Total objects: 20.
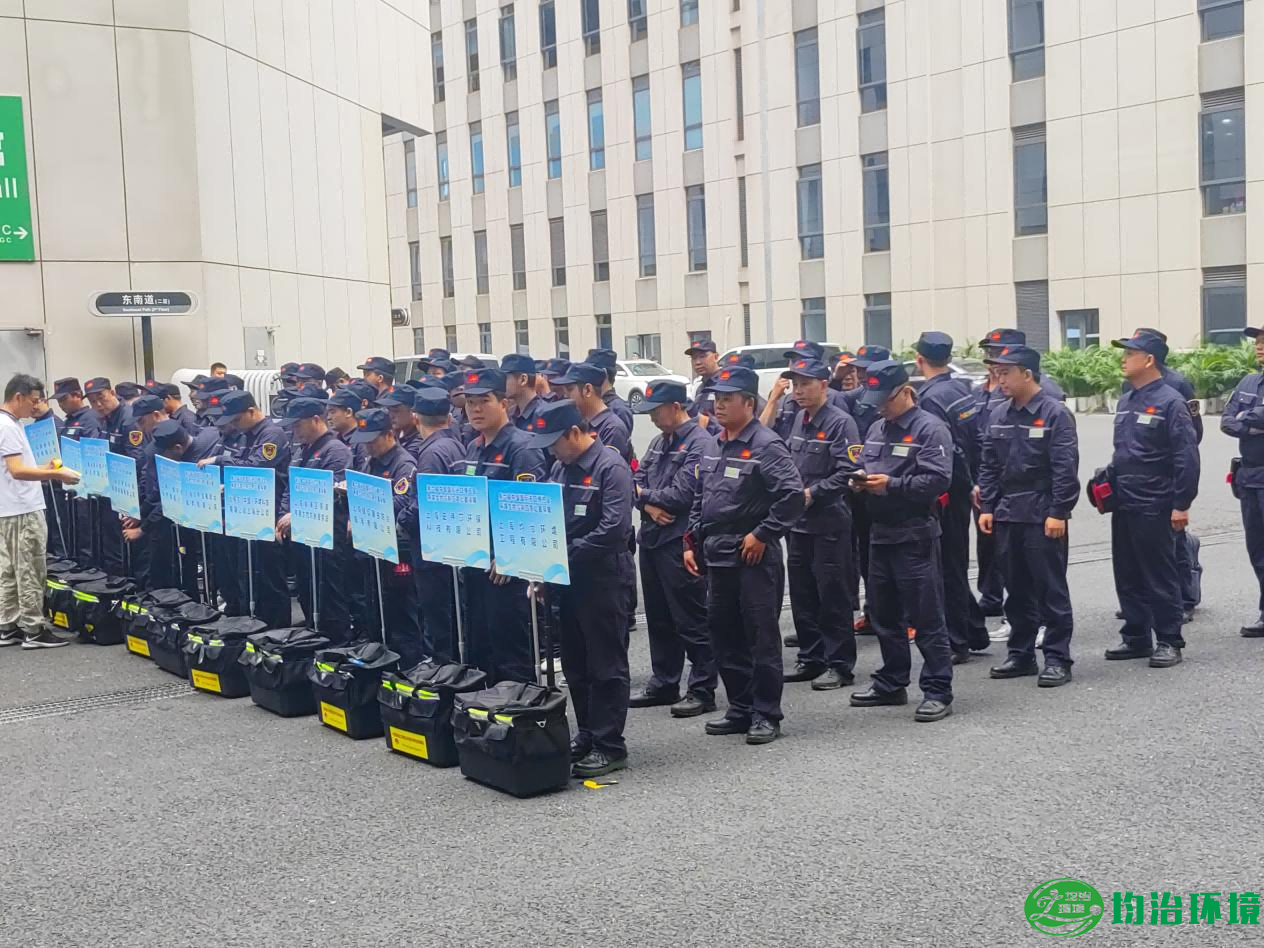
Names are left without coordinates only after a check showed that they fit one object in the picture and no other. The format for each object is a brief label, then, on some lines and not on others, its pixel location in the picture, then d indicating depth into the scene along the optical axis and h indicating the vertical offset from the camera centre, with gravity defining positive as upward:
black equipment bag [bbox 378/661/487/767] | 7.63 -1.62
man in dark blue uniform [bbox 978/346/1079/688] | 8.86 -0.75
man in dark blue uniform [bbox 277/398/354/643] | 10.21 -0.79
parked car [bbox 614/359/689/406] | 42.72 +0.80
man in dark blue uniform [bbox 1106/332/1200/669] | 9.27 -0.78
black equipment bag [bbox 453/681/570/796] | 7.01 -1.66
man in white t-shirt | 11.56 -0.88
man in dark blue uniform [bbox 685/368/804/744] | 7.90 -0.85
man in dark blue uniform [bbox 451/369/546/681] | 8.18 -1.03
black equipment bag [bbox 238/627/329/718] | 8.86 -1.61
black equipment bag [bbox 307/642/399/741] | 8.22 -1.60
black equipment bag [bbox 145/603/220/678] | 10.13 -1.52
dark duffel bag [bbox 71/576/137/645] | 11.55 -1.54
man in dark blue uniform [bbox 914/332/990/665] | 9.73 -0.71
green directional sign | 22.42 +3.83
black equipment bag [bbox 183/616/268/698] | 9.44 -1.58
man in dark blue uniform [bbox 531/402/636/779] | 7.55 -1.00
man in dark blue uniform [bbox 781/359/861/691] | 9.23 -0.96
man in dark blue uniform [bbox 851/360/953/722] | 8.42 -0.88
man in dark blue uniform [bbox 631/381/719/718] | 8.57 -1.01
